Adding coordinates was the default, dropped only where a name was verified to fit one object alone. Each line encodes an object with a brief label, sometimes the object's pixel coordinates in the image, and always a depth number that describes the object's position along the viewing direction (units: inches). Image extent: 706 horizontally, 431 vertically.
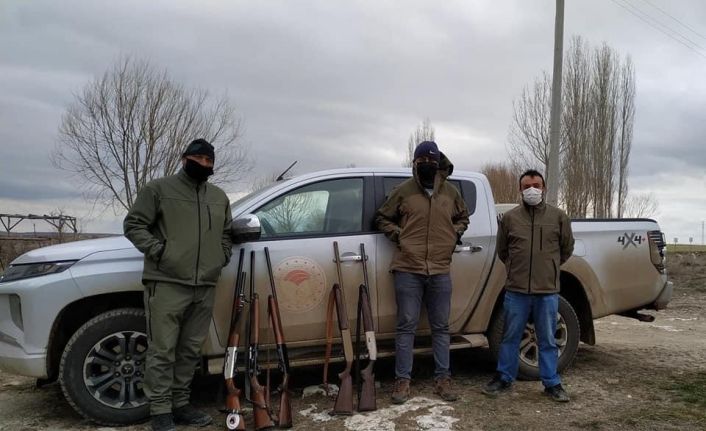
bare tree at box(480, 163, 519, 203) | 964.6
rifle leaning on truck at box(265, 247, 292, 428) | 152.4
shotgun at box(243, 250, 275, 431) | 148.6
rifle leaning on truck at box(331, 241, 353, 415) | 159.5
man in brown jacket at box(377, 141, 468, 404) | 171.0
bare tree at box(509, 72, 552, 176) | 749.9
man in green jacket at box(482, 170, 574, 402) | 174.9
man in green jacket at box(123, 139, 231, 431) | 148.0
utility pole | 430.3
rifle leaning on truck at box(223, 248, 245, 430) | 147.5
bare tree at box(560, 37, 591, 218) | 789.2
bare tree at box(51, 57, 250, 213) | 624.7
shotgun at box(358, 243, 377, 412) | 162.2
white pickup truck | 153.8
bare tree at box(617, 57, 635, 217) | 845.8
